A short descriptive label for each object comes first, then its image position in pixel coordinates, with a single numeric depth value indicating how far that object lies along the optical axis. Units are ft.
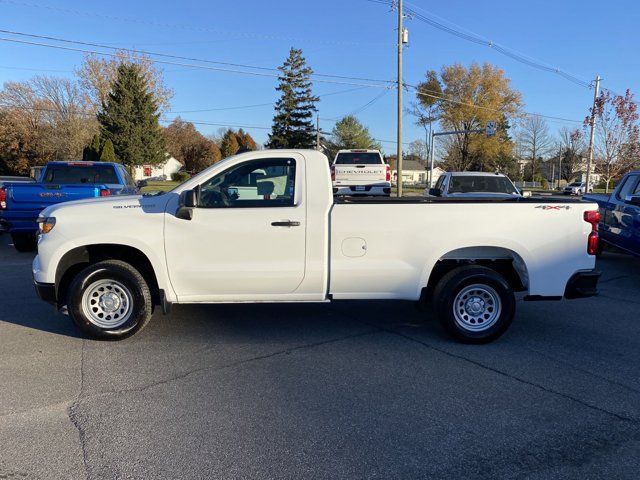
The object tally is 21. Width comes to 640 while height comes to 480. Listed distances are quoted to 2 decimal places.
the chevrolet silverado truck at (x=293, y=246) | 16.21
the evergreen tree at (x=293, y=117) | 211.82
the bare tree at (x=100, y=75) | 162.40
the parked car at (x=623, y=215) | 27.09
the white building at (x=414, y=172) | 369.50
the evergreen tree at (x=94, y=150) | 136.05
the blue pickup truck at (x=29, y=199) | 32.81
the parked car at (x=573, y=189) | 164.05
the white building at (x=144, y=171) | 170.94
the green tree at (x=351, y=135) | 265.13
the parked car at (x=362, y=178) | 59.77
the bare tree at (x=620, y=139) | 85.20
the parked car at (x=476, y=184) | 42.55
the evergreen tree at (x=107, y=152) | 131.23
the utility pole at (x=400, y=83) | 75.05
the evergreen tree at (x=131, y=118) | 151.33
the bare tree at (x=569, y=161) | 223.75
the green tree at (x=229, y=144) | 271.28
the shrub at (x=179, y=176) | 221.95
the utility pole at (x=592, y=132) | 89.61
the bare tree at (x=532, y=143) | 265.75
